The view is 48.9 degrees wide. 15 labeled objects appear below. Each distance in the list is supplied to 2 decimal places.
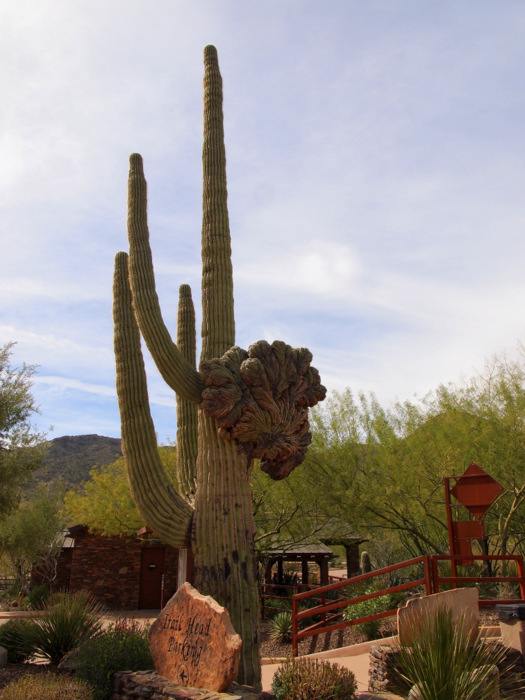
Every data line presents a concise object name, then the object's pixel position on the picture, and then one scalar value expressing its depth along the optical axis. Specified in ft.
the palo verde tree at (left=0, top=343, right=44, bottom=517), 42.32
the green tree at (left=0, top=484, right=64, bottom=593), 75.20
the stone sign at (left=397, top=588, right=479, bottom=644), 20.44
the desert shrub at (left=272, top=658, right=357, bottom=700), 20.04
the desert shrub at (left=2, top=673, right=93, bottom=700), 18.26
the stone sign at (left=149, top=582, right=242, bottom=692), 17.40
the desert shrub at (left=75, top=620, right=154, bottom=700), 20.76
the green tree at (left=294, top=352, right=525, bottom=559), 44.45
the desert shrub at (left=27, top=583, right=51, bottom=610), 67.03
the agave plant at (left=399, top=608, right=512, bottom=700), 16.92
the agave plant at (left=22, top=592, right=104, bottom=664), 27.27
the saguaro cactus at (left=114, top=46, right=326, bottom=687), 22.89
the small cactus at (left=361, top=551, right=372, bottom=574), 76.95
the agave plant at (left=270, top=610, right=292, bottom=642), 45.44
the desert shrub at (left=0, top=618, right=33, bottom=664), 27.73
